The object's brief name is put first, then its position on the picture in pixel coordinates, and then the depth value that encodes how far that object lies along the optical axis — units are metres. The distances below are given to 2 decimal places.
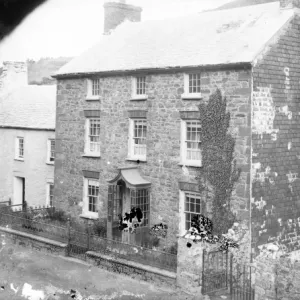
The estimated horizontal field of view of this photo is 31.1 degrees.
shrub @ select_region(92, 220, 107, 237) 24.34
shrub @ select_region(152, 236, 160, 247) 22.91
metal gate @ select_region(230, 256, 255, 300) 16.48
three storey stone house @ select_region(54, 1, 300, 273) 20.22
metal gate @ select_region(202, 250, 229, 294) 16.61
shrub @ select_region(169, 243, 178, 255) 21.92
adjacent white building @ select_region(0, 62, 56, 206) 30.81
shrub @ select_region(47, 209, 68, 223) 26.86
